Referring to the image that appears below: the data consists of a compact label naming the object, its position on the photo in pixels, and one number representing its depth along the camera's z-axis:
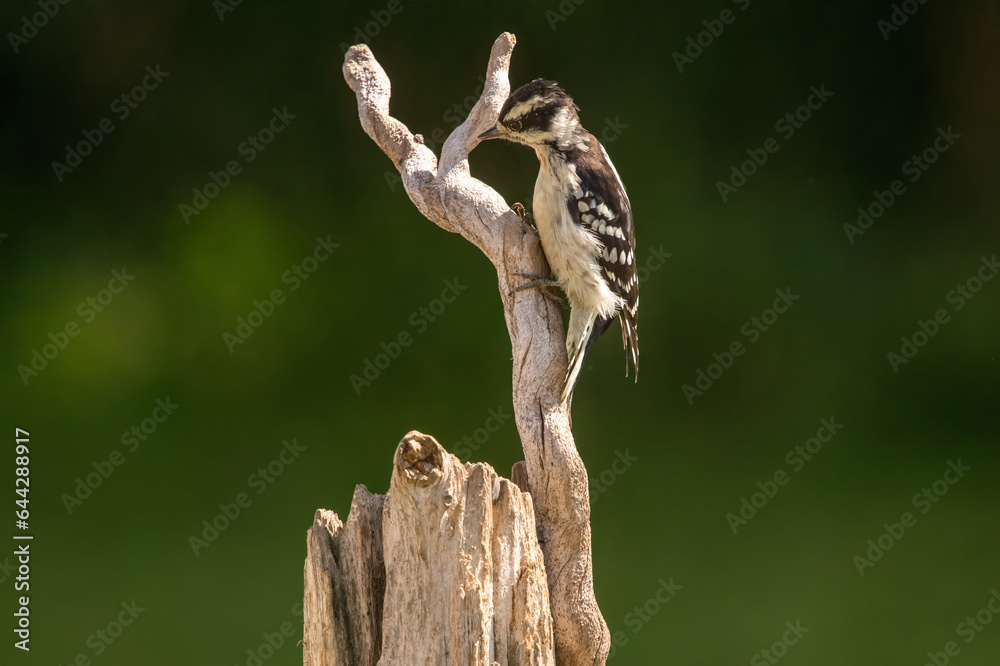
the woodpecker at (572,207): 5.33
